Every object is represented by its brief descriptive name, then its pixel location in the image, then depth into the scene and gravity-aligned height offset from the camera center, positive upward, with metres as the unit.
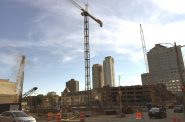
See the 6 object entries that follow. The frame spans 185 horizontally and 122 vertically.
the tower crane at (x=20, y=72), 62.94 +10.14
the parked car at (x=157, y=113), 24.08 -3.43
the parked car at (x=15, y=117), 12.08 -1.86
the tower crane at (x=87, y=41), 53.06 +19.64
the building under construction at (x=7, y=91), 52.47 +1.86
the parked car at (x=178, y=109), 35.84 -4.24
